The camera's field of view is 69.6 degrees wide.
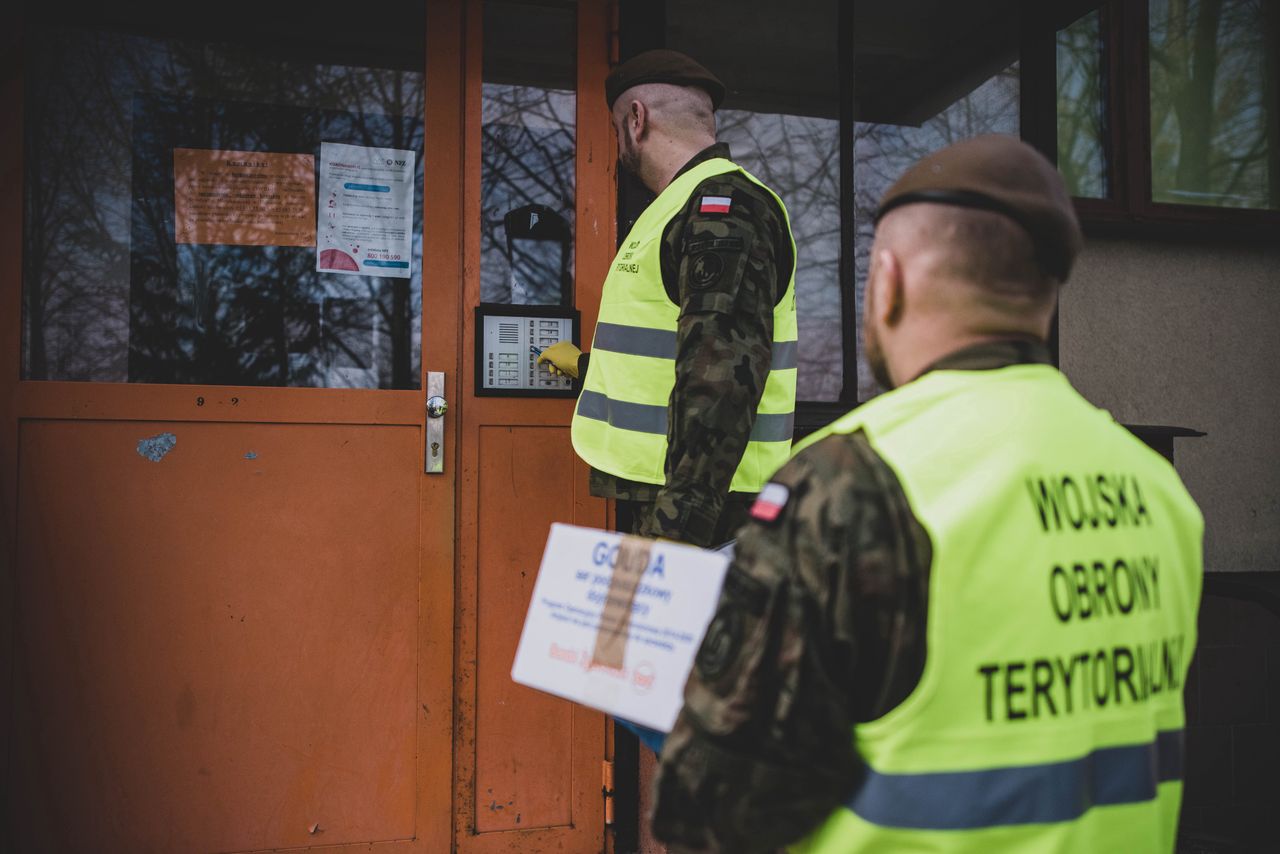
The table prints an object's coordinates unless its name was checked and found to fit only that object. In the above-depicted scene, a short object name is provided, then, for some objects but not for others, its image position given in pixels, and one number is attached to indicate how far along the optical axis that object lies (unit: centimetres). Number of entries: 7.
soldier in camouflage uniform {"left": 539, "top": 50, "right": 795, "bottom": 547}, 187
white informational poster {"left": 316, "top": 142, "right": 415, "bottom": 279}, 275
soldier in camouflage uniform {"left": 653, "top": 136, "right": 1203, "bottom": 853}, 90
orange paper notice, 267
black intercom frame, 278
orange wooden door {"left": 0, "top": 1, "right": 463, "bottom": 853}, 252
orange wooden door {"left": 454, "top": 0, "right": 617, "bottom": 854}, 276
